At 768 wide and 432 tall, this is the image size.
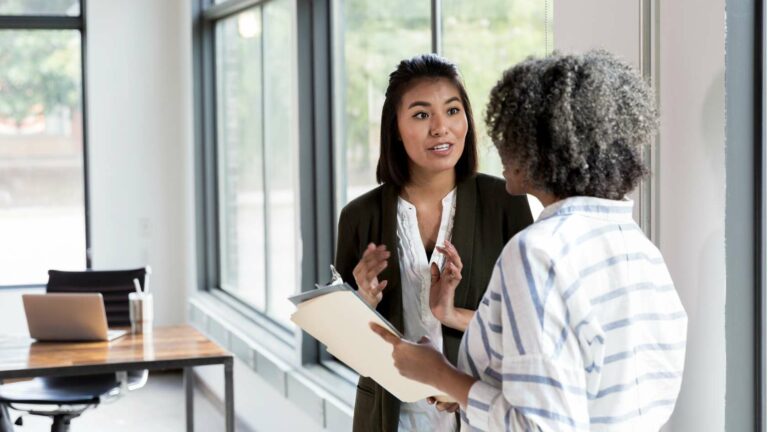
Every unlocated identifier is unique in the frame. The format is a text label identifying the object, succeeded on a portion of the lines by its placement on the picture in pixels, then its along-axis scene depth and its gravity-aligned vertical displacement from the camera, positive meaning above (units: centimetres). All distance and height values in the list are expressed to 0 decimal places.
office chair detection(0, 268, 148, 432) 422 -93
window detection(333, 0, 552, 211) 314 +41
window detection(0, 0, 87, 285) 722 +20
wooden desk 362 -69
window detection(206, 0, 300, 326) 541 +6
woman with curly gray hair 133 -16
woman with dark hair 225 -12
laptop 394 -58
